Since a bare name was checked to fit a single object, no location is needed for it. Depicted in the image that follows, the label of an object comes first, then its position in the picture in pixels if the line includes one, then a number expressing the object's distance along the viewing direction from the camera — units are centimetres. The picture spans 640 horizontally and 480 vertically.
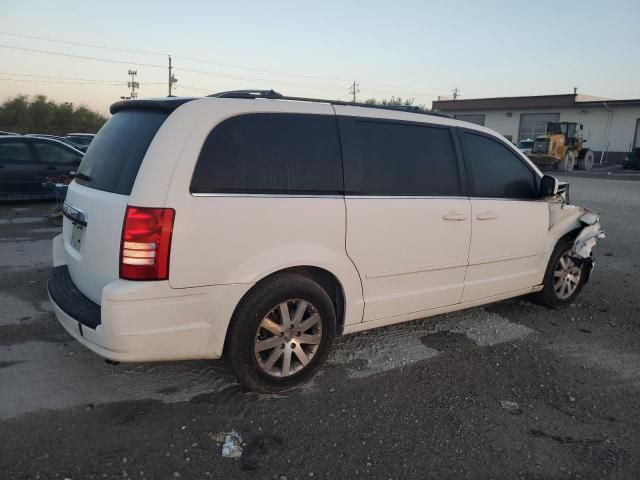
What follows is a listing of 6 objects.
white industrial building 3812
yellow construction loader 2948
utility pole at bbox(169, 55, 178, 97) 6397
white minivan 285
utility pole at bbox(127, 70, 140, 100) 7372
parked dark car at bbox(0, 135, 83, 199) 1105
